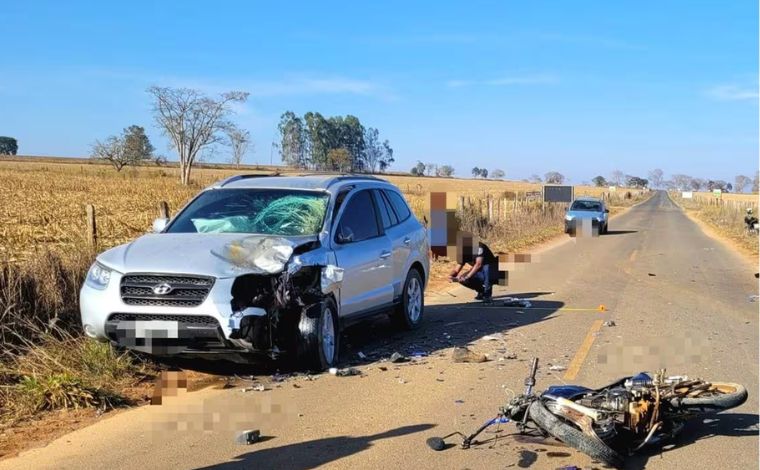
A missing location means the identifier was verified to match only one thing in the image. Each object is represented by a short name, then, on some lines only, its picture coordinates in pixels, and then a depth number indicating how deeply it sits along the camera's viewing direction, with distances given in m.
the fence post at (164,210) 9.39
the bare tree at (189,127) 67.75
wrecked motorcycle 4.35
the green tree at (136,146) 78.00
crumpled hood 5.91
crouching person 11.39
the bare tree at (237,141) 72.91
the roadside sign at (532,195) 40.67
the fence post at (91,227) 9.30
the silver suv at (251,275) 5.81
